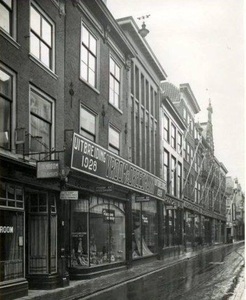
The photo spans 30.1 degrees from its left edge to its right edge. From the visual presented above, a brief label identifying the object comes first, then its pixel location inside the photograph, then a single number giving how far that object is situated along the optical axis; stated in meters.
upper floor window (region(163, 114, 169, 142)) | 30.56
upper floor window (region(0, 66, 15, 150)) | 11.23
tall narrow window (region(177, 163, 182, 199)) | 33.26
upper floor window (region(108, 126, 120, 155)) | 19.60
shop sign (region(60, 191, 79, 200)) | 12.47
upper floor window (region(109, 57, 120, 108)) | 19.92
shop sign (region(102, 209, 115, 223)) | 17.83
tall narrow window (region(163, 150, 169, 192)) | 30.05
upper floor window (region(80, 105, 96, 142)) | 16.64
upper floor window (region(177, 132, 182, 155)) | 34.53
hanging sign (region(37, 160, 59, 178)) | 11.75
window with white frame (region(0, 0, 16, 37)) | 11.28
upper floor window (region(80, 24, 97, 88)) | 16.81
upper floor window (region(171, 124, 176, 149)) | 32.56
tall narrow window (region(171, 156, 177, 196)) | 31.87
